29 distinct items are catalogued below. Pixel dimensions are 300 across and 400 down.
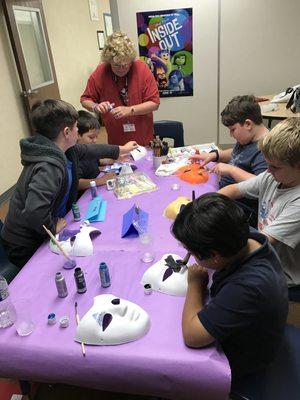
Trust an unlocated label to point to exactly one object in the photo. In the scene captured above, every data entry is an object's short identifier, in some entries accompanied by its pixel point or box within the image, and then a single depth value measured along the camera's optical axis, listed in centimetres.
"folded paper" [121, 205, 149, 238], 156
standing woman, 246
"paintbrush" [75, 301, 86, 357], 97
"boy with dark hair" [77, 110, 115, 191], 230
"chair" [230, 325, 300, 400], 101
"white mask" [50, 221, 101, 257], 141
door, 391
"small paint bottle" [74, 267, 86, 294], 118
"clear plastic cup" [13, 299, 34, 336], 106
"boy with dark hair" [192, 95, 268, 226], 190
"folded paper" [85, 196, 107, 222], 173
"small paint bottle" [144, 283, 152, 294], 117
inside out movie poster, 367
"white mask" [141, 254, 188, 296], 116
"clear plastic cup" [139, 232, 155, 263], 135
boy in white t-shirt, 129
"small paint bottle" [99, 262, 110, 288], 120
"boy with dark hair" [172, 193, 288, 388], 92
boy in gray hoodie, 153
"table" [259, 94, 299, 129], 326
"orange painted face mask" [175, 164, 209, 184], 210
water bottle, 109
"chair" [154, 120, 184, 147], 311
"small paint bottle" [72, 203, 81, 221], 174
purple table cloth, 92
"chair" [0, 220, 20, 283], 173
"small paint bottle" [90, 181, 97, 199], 202
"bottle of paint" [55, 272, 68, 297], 117
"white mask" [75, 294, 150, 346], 98
